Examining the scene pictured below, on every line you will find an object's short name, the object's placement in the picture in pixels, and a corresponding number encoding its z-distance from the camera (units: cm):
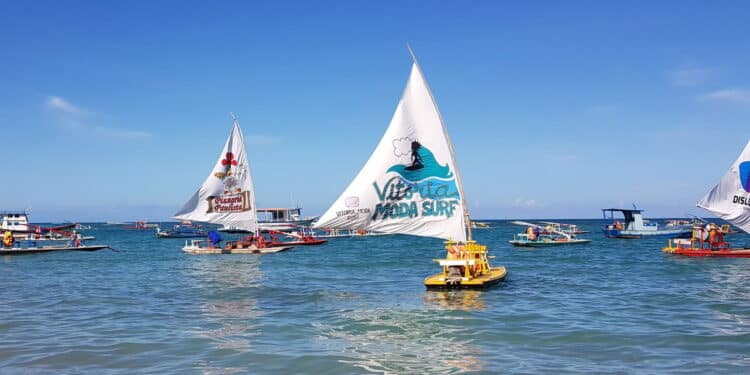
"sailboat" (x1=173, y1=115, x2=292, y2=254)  5428
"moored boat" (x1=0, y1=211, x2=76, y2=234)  10131
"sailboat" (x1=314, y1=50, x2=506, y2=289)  2400
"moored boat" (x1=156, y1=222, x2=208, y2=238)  12045
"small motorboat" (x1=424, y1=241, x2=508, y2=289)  2547
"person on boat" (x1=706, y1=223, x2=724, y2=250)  4953
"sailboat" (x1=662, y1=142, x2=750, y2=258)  4194
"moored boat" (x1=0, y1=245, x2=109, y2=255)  5737
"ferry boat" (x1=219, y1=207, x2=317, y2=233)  12500
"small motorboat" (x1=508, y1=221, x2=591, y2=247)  6894
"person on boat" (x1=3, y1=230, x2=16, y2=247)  5931
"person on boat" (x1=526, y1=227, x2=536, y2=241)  6912
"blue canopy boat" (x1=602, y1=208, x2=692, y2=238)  8544
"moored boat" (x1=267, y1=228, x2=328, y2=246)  7312
